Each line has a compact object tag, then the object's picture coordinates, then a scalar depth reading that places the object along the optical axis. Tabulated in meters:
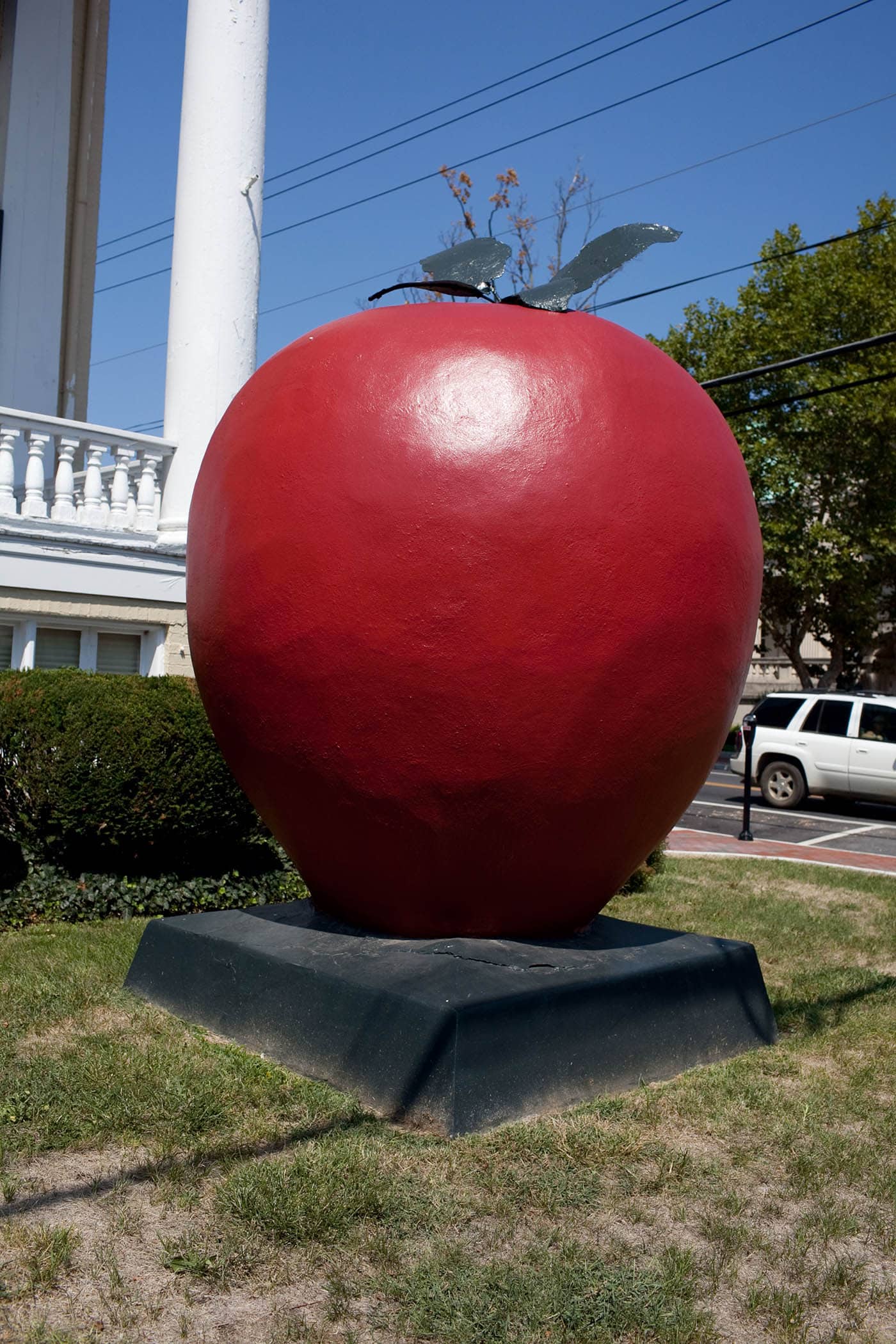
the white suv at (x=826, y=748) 18.09
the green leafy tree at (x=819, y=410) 28.22
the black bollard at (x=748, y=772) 14.30
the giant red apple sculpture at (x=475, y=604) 4.68
